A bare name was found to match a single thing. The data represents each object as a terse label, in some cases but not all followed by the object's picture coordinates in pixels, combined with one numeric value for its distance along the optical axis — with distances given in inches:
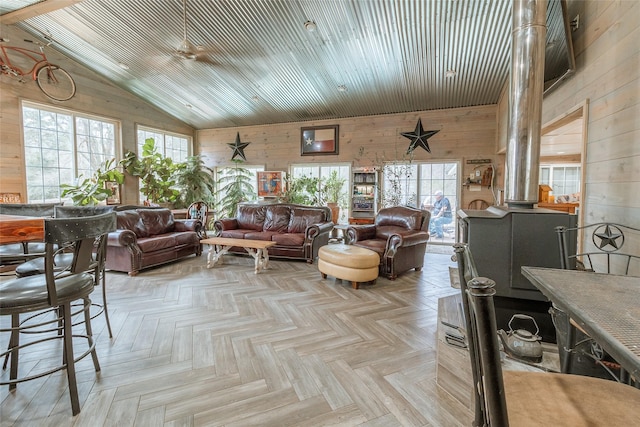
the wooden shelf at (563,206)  178.7
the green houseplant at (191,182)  311.7
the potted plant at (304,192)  302.3
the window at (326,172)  300.5
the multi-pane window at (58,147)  217.8
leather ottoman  146.6
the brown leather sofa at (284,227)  202.1
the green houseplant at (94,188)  229.0
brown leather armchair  165.2
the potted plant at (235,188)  326.6
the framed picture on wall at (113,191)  258.1
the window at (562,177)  323.3
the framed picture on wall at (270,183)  322.7
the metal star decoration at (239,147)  339.5
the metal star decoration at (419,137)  266.8
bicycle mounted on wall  196.2
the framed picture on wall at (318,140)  301.0
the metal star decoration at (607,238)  72.8
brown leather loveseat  169.2
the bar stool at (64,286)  57.5
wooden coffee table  178.8
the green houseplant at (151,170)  272.5
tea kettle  76.1
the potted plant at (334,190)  300.7
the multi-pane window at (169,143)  301.0
